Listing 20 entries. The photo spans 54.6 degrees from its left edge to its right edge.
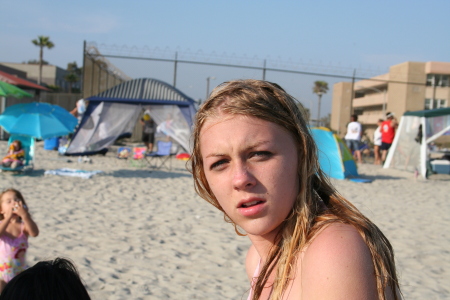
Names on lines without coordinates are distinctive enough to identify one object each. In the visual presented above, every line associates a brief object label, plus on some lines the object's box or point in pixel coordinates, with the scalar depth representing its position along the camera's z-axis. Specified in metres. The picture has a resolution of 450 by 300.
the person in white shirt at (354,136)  14.07
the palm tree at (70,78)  51.78
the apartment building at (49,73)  51.00
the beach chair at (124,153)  12.90
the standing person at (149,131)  15.50
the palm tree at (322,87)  48.16
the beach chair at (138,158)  11.85
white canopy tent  11.55
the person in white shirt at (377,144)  14.32
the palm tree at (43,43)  43.12
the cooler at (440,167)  12.68
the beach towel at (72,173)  9.55
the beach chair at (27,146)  9.80
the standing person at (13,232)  3.40
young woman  0.85
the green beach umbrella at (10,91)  10.80
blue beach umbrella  9.63
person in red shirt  13.43
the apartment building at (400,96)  31.92
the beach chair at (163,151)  11.97
